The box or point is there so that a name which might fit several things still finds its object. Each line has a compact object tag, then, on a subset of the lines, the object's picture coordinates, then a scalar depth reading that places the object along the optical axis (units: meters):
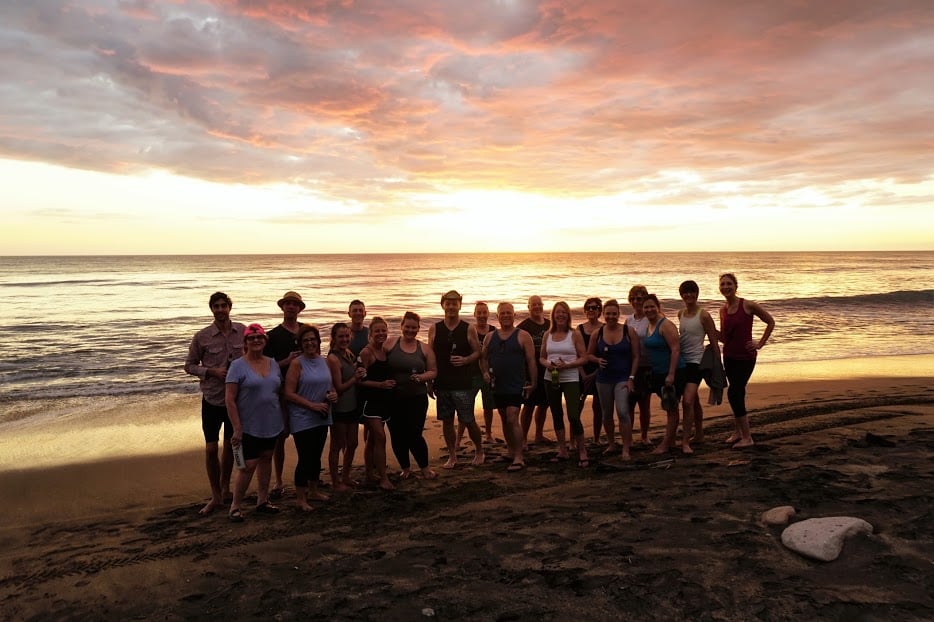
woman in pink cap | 5.36
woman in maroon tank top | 6.79
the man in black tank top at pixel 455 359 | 6.75
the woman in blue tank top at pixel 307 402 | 5.72
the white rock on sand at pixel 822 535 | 4.02
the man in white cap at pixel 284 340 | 6.09
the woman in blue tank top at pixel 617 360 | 6.77
